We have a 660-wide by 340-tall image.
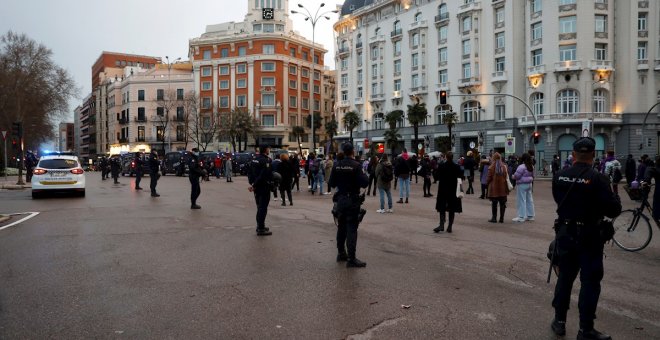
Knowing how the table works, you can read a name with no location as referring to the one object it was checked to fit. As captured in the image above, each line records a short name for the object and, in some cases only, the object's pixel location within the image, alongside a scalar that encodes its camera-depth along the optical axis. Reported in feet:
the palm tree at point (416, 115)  190.90
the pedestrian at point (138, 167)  75.40
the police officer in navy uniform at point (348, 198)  24.00
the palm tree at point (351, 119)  237.25
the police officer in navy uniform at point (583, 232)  14.65
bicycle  28.09
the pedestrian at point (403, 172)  55.42
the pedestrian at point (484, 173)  62.18
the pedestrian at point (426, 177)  65.41
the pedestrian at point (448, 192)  35.19
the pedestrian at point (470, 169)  74.74
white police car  60.23
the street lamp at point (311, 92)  275.14
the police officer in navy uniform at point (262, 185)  33.37
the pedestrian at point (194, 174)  48.96
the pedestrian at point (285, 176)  55.36
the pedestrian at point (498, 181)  40.50
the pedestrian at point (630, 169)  77.41
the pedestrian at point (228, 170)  104.70
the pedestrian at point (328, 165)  68.13
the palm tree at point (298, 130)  269.03
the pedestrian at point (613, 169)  62.44
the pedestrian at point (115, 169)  96.31
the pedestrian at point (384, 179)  48.06
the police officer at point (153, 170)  63.41
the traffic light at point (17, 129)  86.27
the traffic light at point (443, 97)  103.09
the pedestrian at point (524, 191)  40.86
